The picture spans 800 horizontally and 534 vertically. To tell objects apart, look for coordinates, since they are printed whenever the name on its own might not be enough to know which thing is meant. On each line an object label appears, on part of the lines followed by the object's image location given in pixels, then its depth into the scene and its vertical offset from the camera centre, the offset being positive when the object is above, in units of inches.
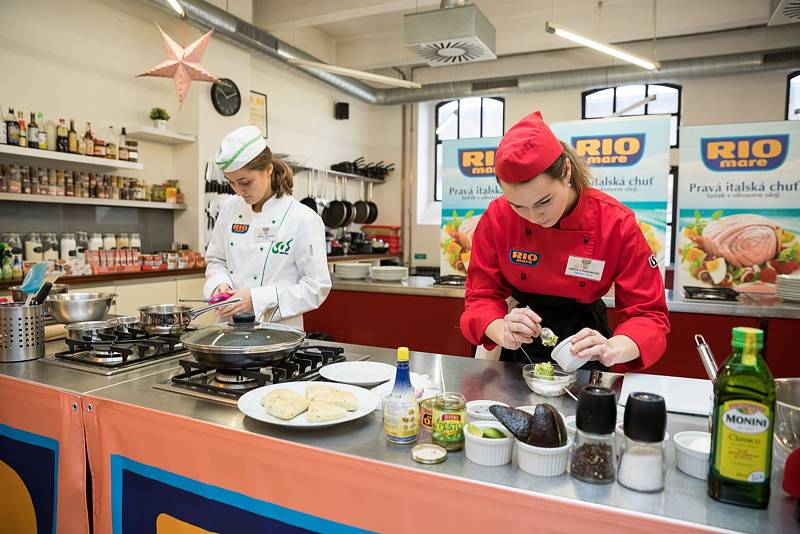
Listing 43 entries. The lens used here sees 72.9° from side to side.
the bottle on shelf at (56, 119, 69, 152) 172.1 +28.4
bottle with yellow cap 42.9 -14.3
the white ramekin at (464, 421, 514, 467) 39.4 -15.9
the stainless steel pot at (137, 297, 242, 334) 72.6 -12.2
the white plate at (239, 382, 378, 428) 45.1 -15.7
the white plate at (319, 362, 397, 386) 58.6 -16.1
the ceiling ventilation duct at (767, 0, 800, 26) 174.1 +73.9
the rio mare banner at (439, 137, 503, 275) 184.8 +13.9
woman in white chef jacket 85.4 -1.3
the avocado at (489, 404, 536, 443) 39.2 -13.7
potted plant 205.3 +42.5
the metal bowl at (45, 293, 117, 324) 75.7 -11.1
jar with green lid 42.1 -15.1
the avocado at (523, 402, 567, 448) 38.4 -14.1
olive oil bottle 33.0 -11.6
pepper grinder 36.0 -14.1
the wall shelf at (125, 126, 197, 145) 198.6 +35.6
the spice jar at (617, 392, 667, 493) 35.3 -13.8
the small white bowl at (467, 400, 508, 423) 47.3 -16.0
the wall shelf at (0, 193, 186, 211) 162.7 +9.1
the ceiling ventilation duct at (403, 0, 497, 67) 187.2 +71.0
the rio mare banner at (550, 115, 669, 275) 161.2 +21.5
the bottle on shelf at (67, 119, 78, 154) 175.2 +28.1
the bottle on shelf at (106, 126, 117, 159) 187.0 +29.5
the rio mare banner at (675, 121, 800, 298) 156.3 +8.6
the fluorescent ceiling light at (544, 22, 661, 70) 166.6 +61.8
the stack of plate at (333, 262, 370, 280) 167.5 -12.4
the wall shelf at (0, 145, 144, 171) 156.4 +22.1
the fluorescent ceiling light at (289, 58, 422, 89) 195.8 +58.2
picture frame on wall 271.6 +61.0
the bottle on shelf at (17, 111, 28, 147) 159.5 +27.9
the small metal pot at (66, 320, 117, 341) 70.6 -13.5
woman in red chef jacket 57.4 -3.9
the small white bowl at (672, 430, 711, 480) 37.4 -15.7
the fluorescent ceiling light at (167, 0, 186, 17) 136.5 +56.5
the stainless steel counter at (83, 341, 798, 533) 33.2 -17.0
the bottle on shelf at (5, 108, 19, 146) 156.8 +28.2
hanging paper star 161.0 +49.1
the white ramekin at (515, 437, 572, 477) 37.6 -15.9
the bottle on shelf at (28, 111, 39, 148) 163.9 +28.1
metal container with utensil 65.7 -12.7
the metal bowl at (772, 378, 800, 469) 37.1 -13.6
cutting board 51.1 -16.2
